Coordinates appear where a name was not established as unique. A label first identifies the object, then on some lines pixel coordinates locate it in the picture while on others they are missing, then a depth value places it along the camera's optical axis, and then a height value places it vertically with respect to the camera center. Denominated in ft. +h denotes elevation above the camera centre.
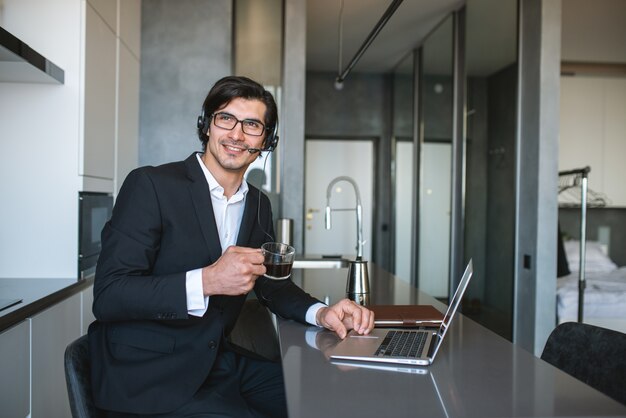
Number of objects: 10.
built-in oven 8.96 -0.41
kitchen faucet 7.54 -0.23
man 4.39 -0.66
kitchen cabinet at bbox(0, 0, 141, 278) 8.63 +1.02
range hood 6.64 +1.90
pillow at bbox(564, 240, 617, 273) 16.98 -1.47
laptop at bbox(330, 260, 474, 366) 4.06 -1.13
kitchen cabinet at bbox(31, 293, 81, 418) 6.85 -2.03
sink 12.71 -1.30
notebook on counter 5.41 -1.12
